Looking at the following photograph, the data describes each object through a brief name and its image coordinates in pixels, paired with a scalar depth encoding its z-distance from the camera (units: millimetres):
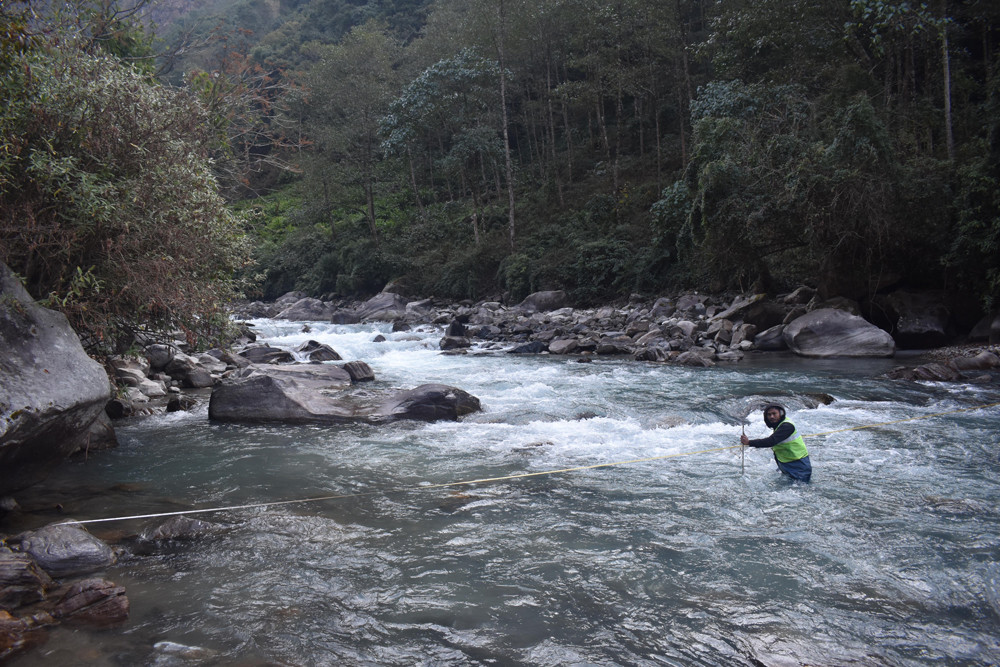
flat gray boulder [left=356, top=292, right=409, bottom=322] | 27141
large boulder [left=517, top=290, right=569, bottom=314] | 24156
